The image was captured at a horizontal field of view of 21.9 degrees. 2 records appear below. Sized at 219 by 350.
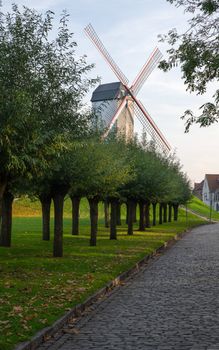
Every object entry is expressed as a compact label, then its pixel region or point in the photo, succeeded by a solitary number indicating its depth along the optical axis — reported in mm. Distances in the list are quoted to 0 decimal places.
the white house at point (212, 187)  182875
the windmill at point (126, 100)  76812
